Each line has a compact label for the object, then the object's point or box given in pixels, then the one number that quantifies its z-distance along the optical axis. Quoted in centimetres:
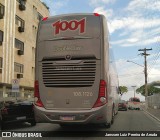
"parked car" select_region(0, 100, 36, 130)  758
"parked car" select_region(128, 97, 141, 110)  2469
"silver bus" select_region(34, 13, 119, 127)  612
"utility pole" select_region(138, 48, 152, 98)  3050
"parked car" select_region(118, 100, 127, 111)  2112
